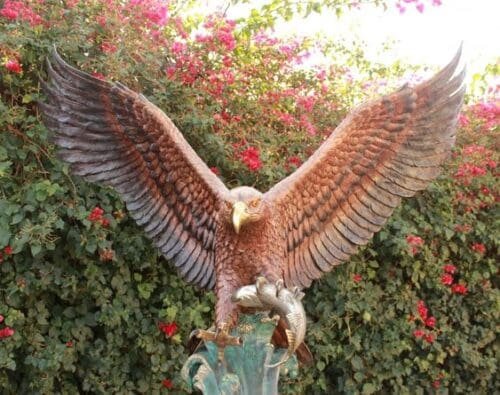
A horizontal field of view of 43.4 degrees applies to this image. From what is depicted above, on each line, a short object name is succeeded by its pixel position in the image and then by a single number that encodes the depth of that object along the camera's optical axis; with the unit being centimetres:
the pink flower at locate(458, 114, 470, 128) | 398
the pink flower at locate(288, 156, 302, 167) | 349
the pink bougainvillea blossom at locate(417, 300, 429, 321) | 371
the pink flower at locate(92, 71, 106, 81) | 289
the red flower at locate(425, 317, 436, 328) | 374
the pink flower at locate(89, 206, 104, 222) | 274
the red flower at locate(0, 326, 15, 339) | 262
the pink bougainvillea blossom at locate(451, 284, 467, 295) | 386
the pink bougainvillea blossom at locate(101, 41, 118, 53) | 300
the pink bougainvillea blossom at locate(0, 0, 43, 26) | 271
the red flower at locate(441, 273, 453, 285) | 373
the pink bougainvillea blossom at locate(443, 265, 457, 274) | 375
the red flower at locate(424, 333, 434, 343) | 371
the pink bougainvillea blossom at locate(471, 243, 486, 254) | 392
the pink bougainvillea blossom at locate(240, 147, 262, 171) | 310
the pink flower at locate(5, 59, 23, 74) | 264
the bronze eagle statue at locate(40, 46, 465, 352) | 220
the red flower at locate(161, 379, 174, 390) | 306
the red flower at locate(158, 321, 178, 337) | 299
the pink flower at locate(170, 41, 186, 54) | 326
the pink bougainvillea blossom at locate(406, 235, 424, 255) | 345
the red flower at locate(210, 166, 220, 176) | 323
